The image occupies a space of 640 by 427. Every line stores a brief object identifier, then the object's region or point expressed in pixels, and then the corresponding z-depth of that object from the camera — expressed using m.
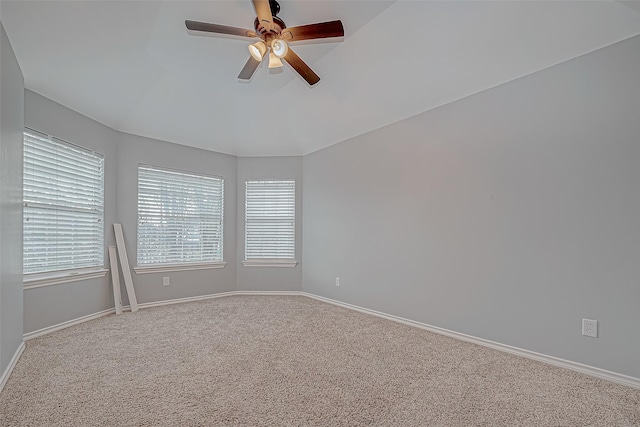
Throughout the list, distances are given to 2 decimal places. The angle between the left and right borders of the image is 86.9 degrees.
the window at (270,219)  5.56
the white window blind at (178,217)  4.74
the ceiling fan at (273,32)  2.30
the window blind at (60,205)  3.34
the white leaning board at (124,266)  4.41
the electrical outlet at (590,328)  2.49
